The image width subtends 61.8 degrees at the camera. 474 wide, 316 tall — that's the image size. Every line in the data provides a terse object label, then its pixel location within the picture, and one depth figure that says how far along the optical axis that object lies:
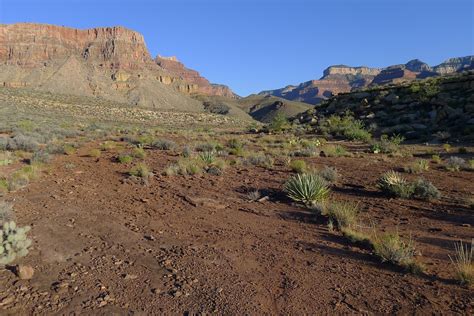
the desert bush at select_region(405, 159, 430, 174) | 12.35
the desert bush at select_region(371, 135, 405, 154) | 17.10
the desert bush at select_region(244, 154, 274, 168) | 13.68
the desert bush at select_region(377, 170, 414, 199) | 9.23
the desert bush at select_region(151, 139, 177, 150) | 18.19
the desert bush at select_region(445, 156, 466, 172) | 12.67
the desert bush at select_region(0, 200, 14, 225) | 6.95
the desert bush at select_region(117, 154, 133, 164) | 13.98
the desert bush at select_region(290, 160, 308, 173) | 12.38
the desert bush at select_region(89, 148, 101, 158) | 15.61
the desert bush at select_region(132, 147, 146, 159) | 15.08
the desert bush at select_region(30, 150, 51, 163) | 13.37
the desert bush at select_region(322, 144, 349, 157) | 16.34
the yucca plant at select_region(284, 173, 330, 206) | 8.81
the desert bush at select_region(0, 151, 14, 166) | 12.99
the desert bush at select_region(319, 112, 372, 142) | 22.94
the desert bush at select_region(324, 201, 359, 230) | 7.03
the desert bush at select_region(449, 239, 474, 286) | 4.66
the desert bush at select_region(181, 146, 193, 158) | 15.41
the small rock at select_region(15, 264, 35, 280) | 4.98
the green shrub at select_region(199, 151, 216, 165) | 13.51
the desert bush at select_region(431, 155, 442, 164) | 14.38
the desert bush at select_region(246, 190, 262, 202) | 9.21
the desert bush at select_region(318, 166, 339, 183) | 11.02
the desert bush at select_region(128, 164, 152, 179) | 11.32
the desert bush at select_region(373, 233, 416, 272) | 5.26
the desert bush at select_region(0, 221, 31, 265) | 5.41
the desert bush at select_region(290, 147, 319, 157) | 16.31
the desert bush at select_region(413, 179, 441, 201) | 9.00
